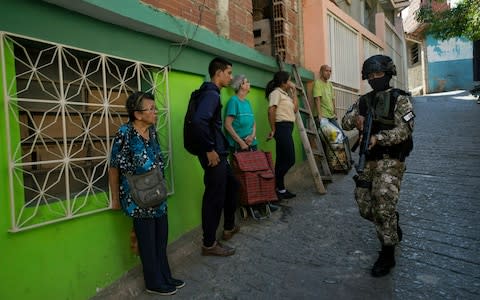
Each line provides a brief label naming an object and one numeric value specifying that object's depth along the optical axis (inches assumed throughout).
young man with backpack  126.7
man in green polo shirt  259.3
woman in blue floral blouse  108.0
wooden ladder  219.5
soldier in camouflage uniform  123.3
